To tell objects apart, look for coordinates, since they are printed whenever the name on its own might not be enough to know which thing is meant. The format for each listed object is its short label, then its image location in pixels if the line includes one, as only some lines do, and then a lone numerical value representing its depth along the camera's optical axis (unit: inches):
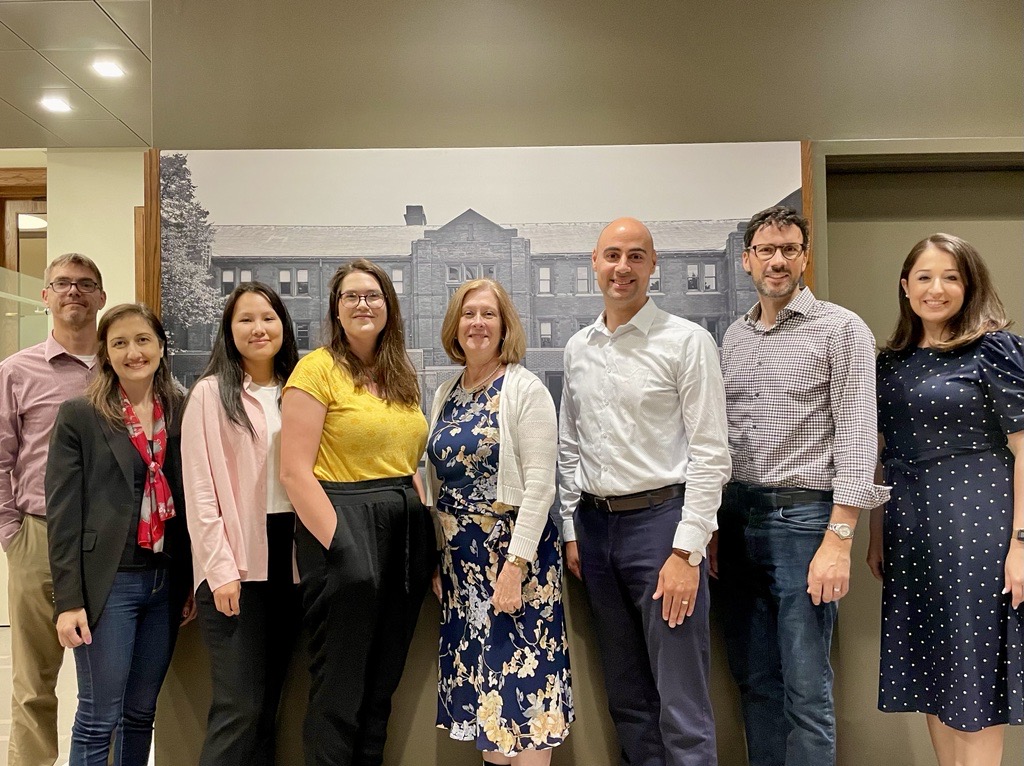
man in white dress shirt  80.4
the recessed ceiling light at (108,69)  152.6
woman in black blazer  82.8
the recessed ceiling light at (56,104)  166.4
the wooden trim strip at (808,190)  102.9
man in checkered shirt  81.4
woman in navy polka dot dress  78.8
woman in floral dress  82.1
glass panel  182.9
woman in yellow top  82.1
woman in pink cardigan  82.5
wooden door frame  195.6
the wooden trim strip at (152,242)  101.2
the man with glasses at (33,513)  96.7
